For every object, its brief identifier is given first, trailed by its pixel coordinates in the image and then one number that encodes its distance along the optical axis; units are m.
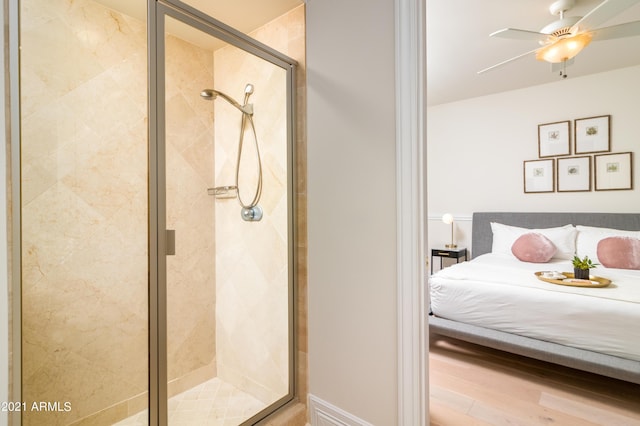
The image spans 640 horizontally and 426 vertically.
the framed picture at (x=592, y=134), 3.31
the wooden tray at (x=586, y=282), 2.07
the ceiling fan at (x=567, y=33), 1.89
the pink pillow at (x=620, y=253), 2.62
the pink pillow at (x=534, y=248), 3.03
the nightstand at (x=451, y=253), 3.92
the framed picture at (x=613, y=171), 3.21
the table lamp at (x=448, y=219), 4.12
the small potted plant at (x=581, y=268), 2.22
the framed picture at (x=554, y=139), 3.53
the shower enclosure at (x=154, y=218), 1.26
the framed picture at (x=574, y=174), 3.43
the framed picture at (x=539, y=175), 3.64
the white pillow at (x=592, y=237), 2.93
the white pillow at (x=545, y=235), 3.19
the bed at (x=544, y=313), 1.78
